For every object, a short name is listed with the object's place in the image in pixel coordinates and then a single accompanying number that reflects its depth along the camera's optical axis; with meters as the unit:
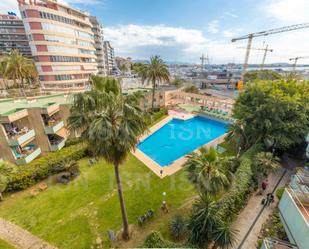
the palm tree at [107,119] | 7.64
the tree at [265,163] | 13.79
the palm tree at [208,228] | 8.85
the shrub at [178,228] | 10.53
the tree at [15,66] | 26.76
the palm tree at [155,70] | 30.58
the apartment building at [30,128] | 16.41
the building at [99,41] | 61.94
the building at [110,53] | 110.34
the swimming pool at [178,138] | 23.28
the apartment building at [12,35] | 64.19
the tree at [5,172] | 12.67
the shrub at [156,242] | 8.63
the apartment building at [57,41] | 33.62
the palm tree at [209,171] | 9.19
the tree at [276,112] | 14.70
